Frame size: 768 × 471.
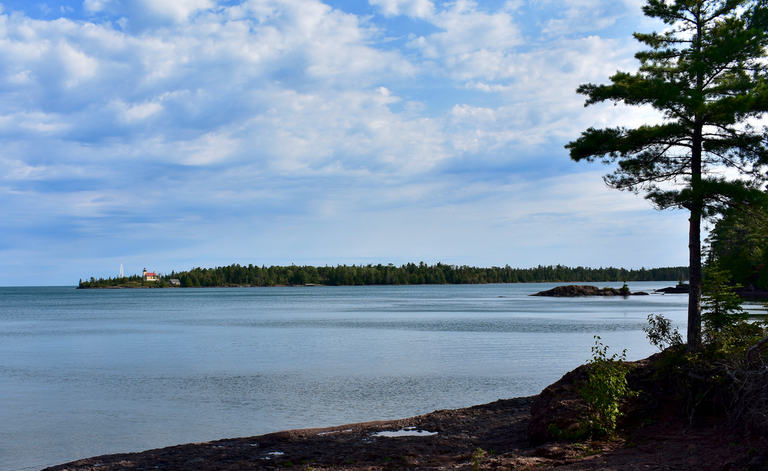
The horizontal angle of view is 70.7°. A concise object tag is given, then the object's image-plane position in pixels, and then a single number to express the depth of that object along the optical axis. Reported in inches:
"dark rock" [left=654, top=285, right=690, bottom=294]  5381.9
